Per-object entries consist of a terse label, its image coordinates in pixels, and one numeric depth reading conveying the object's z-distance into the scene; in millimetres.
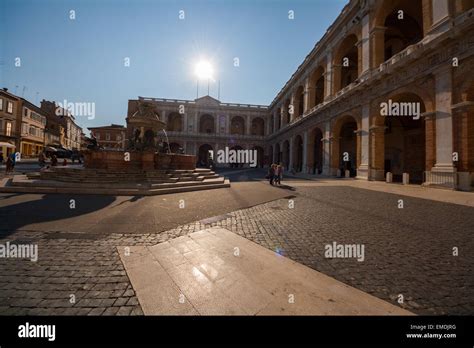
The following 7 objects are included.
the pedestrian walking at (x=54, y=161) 16109
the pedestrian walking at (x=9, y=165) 13209
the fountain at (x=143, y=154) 10680
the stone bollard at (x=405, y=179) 14078
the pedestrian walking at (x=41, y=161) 19084
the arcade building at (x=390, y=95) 11016
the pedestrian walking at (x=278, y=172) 13742
